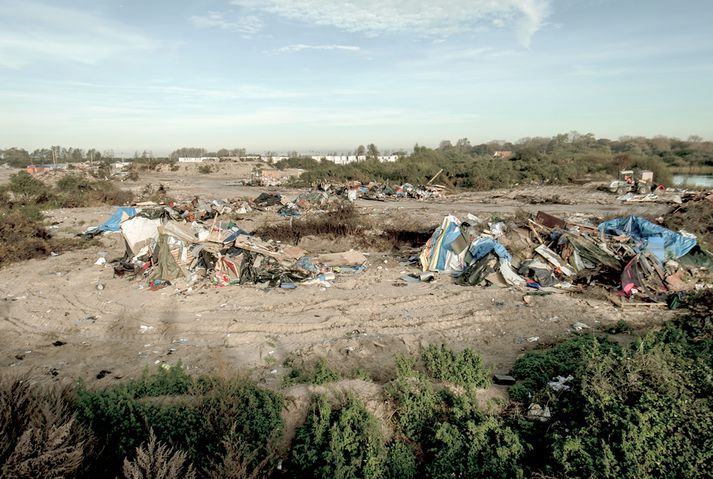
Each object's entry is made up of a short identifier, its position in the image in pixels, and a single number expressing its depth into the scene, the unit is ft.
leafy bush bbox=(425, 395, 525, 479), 10.61
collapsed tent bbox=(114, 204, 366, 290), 29.81
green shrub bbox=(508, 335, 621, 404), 13.75
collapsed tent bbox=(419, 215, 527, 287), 29.14
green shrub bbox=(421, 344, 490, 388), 14.29
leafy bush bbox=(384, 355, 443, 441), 12.18
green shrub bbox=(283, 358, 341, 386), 14.68
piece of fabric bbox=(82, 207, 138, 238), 44.20
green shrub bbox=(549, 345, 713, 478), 10.08
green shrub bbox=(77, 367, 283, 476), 11.02
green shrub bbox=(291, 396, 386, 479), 10.62
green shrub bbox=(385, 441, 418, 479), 10.89
